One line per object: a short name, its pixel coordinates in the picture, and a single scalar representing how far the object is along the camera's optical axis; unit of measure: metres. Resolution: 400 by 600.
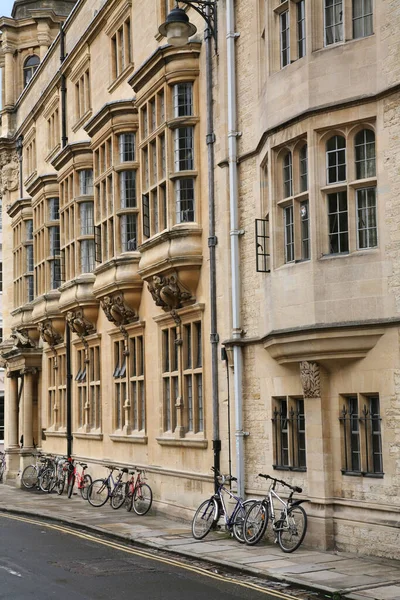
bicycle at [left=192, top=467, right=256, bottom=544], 17.66
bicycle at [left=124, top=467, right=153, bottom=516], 22.59
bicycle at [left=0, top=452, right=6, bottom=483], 36.59
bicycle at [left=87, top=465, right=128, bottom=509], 24.02
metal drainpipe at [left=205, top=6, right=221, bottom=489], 19.83
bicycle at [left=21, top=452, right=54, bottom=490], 31.85
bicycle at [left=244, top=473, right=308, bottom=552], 16.17
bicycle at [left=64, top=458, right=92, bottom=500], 26.91
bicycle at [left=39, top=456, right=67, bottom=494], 29.67
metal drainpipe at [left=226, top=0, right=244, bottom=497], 18.83
